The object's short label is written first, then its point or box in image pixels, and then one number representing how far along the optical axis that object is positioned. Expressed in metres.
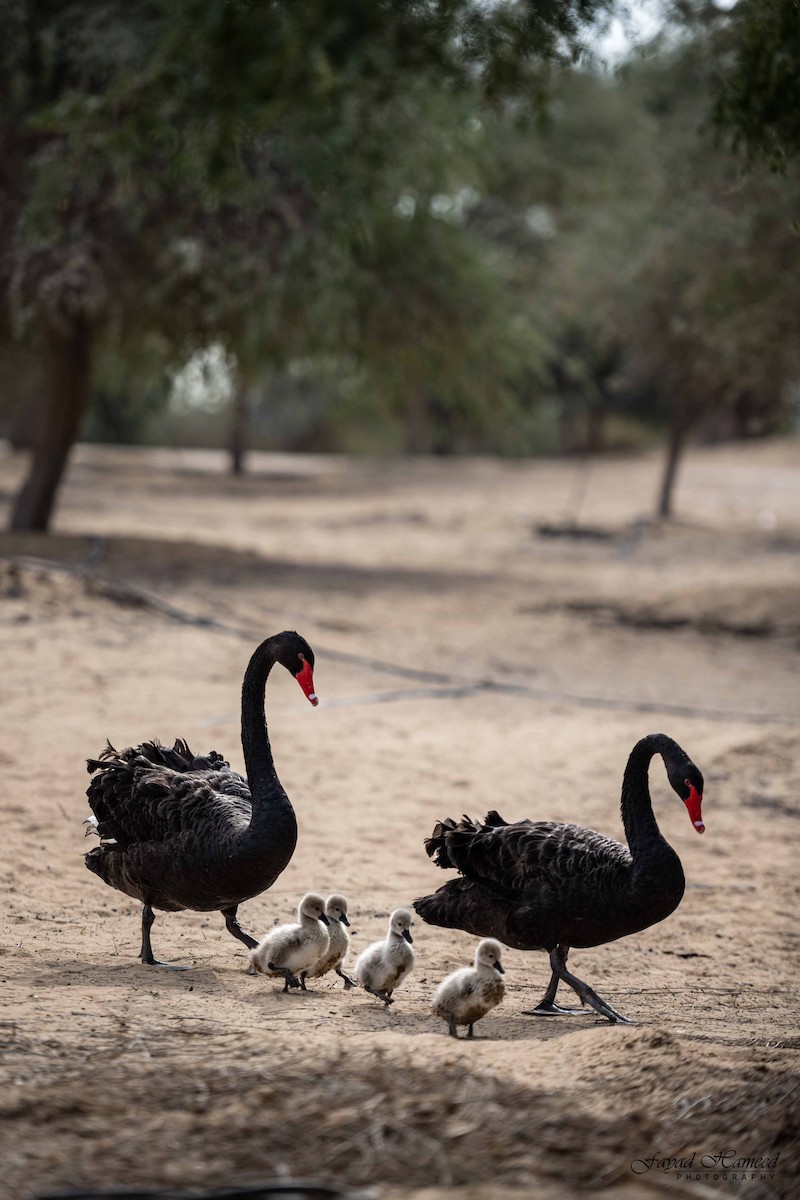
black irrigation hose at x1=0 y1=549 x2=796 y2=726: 23.41
